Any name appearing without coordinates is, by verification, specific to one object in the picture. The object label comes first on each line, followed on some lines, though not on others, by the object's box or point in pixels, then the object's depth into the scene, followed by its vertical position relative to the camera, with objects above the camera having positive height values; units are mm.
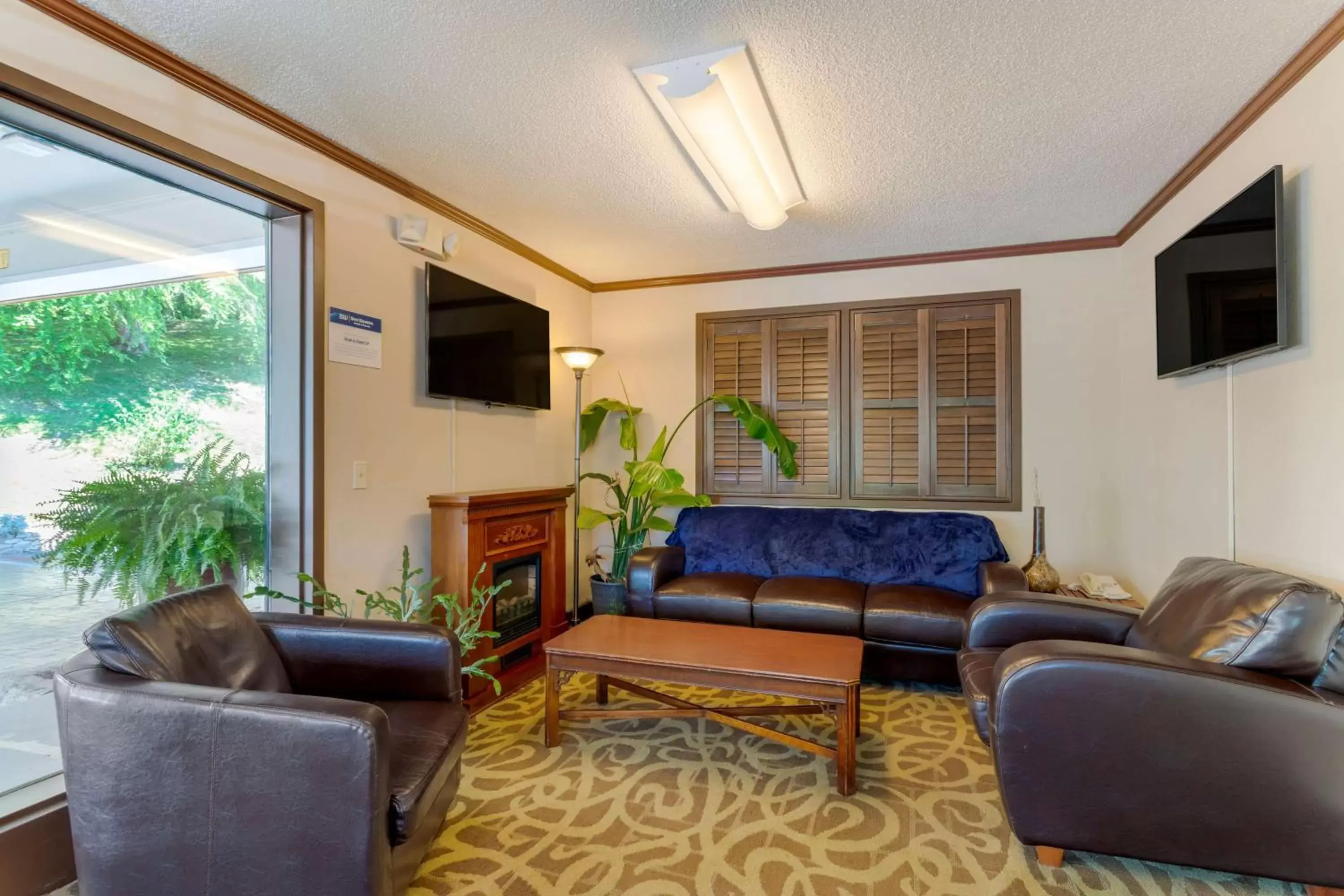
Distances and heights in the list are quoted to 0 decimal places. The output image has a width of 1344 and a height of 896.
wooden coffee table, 2143 -799
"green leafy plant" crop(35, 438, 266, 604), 1898 -253
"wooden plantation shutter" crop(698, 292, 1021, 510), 3852 +324
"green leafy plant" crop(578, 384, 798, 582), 3949 -193
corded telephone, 3137 -730
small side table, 3117 -757
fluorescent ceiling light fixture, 2027 +1221
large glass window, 1781 +146
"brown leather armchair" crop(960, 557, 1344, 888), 1505 -743
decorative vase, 3209 -628
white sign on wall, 2576 +481
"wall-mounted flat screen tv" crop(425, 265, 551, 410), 3053 +581
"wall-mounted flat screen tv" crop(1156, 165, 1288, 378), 2035 +618
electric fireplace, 2902 -577
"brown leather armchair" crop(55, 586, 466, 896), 1314 -730
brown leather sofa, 3020 -804
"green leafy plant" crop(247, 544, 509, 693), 2389 -662
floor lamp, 3836 +577
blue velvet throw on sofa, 3461 -568
